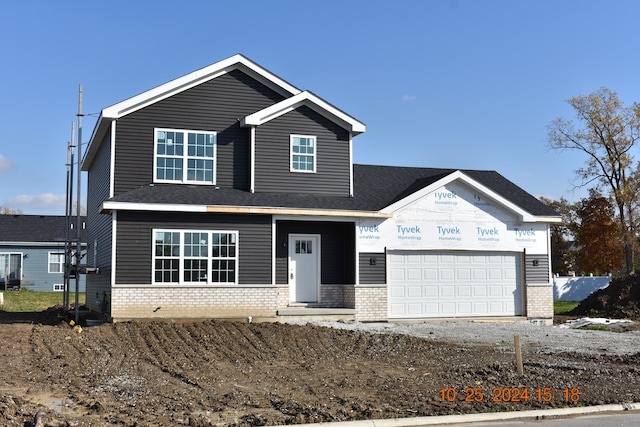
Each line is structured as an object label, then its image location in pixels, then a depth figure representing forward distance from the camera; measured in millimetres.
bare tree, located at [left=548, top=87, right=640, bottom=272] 45344
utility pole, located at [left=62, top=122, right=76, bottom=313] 22080
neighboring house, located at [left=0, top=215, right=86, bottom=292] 39156
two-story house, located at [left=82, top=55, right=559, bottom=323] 18578
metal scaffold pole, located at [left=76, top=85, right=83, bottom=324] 19750
